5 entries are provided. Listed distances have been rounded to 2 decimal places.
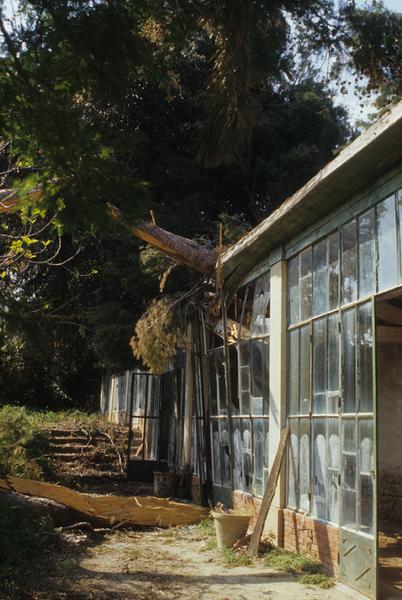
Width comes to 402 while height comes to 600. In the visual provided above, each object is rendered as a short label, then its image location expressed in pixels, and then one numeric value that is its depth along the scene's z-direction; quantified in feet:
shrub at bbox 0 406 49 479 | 39.29
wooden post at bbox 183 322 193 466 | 46.37
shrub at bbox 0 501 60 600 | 22.80
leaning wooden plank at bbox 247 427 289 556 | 28.68
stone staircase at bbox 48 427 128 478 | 55.21
